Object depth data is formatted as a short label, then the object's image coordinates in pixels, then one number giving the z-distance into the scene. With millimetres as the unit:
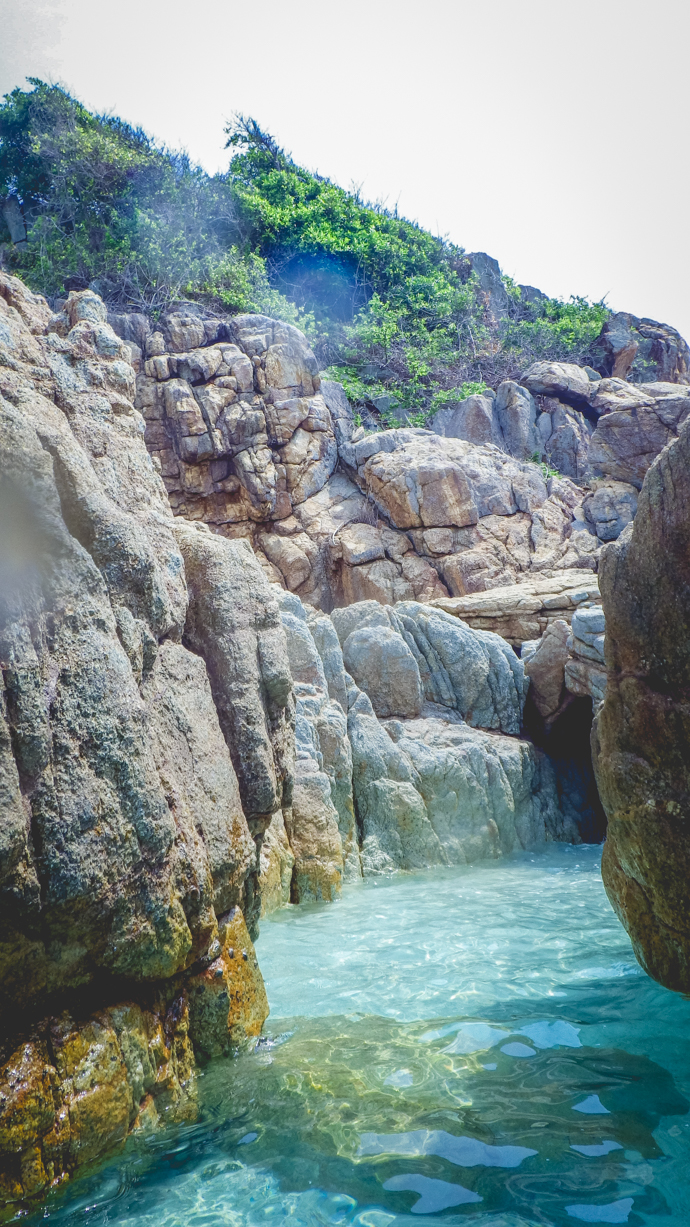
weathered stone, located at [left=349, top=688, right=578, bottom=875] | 9211
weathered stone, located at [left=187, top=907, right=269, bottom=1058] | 3787
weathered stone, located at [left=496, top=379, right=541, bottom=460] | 20984
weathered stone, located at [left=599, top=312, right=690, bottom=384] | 23781
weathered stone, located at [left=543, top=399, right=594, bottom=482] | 20891
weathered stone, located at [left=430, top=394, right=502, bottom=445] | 21016
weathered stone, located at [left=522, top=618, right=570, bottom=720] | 11672
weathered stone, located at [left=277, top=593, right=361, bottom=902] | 7926
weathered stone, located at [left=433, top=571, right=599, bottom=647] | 13020
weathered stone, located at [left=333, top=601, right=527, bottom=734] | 11242
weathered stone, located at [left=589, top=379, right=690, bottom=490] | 18344
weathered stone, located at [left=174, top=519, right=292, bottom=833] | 4746
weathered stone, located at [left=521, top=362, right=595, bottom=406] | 21781
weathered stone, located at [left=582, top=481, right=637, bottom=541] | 18355
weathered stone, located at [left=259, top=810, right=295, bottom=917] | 7164
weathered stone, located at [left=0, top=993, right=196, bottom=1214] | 2734
